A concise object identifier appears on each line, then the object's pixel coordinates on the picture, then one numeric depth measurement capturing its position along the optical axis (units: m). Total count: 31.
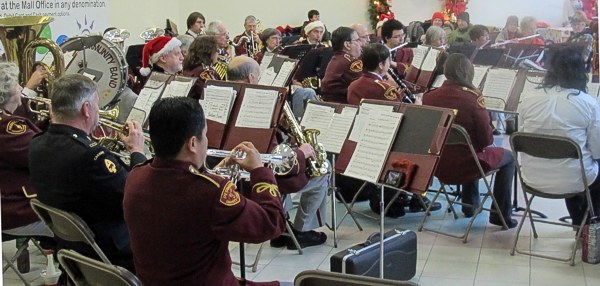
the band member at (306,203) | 4.69
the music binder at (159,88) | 4.69
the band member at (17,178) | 3.67
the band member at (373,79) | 5.36
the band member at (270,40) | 8.69
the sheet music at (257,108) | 3.99
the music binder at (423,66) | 6.80
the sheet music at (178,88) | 4.67
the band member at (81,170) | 3.14
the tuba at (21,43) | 4.98
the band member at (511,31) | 11.45
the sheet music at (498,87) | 5.52
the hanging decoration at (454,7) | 14.34
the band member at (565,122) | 4.40
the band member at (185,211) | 2.44
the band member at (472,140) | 4.88
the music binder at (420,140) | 3.28
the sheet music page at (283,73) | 5.89
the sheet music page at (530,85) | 5.37
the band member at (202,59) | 5.68
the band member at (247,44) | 9.07
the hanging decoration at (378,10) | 14.41
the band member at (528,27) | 10.90
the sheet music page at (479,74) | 5.78
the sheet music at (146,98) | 4.74
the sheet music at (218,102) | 4.16
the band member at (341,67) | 6.35
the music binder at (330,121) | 4.14
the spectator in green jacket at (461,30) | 10.59
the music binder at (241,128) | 3.97
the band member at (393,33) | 8.09
